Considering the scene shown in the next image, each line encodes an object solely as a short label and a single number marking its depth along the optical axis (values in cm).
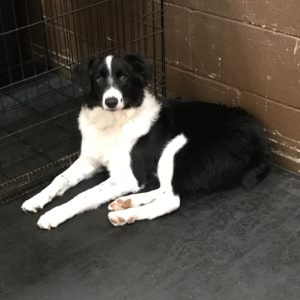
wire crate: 307
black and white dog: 256
